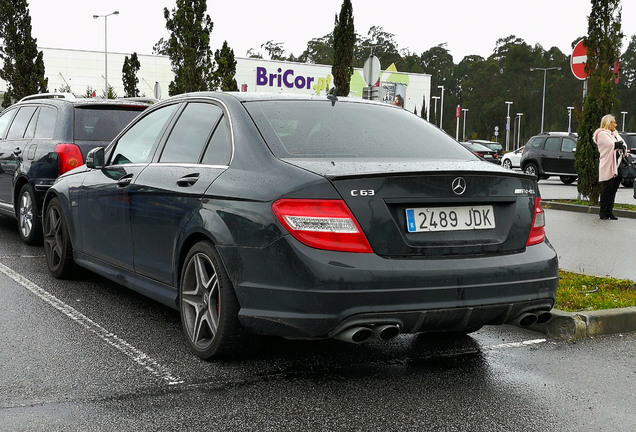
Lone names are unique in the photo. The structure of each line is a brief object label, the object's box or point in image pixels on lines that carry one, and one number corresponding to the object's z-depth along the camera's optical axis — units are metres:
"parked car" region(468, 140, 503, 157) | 46.62
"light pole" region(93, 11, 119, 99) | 56.57
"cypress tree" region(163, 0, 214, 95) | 24.50
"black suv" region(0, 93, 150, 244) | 8.86
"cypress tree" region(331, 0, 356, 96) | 24.73
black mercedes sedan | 3.84
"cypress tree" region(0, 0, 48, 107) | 31.28
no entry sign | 16.73
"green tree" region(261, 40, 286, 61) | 128.62
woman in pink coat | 14.17
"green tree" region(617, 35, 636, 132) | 136.88
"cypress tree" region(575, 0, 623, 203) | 16.36
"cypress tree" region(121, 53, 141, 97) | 42.16
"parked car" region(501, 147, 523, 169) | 38.81
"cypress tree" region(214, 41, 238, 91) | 25.07
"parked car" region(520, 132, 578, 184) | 27.66
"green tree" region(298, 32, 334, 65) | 129.38
